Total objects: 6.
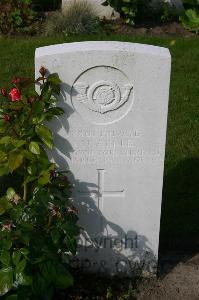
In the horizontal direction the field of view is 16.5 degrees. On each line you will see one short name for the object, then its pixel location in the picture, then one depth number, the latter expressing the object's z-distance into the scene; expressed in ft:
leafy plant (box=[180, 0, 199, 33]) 27.61
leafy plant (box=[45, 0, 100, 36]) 28.99
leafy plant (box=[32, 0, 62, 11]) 31.95
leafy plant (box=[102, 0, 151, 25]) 29.89
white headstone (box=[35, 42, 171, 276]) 12.76
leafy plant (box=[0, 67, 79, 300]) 12.17
